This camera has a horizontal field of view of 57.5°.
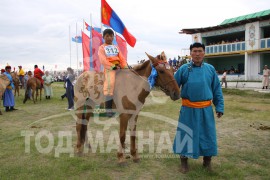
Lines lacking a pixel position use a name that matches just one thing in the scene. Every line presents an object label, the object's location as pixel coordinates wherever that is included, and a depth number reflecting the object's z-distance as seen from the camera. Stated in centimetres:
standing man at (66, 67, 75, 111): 1126
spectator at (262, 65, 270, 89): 1842
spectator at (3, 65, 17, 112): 1146
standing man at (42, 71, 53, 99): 1659
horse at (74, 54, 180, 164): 429
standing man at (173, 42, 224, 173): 407
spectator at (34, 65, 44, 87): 1515
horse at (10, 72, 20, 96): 1741
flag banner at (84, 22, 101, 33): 1788
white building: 2666
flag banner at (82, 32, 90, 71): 1639
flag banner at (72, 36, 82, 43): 2269
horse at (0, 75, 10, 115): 1104
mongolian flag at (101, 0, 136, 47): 926
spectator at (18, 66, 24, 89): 2099
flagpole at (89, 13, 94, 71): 1510
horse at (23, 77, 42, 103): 1455
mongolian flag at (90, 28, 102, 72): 1421
